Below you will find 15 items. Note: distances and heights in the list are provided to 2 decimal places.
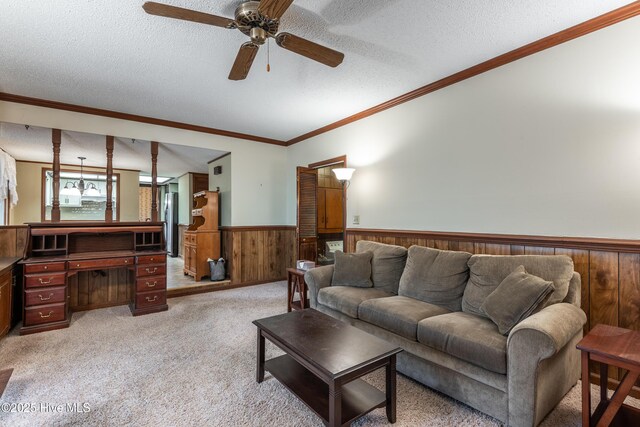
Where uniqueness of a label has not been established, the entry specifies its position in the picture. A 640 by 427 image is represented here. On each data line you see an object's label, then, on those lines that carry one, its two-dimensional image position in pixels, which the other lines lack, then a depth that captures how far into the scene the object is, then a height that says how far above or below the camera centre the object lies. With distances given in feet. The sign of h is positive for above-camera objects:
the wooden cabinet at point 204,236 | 17.15 -0.99
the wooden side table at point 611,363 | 4.74 -2.34
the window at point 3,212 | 15.58 +0.47
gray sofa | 5.41 -2.39
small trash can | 16.83 -2.81
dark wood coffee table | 5.14 -2.58
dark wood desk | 10.53 -1.87
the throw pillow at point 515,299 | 6.18 -1.74
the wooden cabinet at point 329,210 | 19.77 +0.51
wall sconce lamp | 13.16 +1.92
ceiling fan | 5.58 +3.85
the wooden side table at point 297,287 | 11.63 -2.72
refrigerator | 28.02 -0.36
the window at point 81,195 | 21.09 +1.79
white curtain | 14.21 +2.10
